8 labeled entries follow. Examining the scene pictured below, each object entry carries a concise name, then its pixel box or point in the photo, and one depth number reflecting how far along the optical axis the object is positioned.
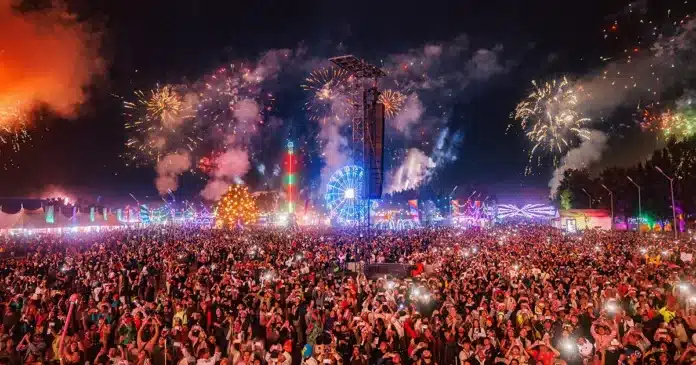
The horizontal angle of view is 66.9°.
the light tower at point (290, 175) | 78.13
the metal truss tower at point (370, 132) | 28.28
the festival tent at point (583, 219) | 57.81
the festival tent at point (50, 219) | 44.06
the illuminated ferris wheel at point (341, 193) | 46.97
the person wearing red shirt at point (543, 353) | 8.24
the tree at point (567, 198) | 95.14
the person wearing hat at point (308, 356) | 8.22
